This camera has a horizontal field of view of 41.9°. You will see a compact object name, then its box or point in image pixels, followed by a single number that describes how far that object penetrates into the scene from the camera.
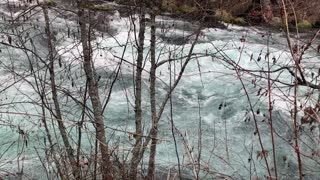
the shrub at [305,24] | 12.64
